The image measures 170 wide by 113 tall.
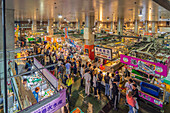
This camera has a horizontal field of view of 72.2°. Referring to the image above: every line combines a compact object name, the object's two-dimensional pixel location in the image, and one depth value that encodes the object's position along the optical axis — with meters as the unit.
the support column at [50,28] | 18.94
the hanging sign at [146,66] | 5.56
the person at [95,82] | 6.20
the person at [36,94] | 4.42
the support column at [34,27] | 24.24
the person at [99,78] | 6.48
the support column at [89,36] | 11.95
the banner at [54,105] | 2.80
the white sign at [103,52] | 7.84
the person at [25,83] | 5.51
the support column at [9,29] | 7.24
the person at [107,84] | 5.98
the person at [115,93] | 5.29
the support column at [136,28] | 21.13
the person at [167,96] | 5.73
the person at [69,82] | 5.84
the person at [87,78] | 6.15
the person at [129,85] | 5.00
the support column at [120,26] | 17.21
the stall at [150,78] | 5.33
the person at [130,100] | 4.54
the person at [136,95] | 4.59
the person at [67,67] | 7.99
